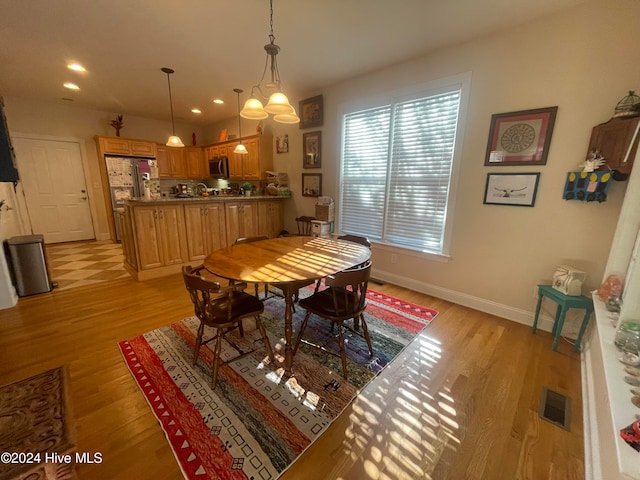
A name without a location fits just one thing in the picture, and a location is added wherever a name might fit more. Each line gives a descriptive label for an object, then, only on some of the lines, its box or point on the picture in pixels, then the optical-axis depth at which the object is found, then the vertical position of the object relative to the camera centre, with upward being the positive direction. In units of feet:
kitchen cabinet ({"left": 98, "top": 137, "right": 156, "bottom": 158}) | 17.19 +2.46
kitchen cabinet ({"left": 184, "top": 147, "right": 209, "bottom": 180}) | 21.15 +1.71
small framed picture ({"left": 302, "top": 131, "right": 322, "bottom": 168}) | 13.20 +1.95
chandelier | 6.59 +2.09
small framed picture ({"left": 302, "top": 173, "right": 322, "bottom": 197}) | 13.66 +0.12
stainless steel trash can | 9.47 -3.16
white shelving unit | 3.25 -2.97
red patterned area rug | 4.17 -4.32
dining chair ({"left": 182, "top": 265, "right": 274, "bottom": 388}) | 5.12 -2.88
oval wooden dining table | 5.39 -1.86
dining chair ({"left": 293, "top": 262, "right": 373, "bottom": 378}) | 5.36 -2.81
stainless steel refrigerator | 17.87 +0.40
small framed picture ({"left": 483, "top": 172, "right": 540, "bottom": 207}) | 7.70 +0.07
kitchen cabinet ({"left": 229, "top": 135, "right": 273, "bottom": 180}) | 15.76 +1.77
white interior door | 15.89 -0.49
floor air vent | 4.87 -4.31
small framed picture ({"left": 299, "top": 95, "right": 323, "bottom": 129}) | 12.81 +3.78
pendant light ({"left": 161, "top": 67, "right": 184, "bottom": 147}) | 12.42 +2.03
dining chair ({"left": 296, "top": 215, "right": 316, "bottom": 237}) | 14.20 -2.23
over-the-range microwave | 18.71 +1.26
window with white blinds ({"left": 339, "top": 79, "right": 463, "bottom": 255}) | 9.36 +0.81
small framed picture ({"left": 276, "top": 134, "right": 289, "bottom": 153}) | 14.98 +2.49
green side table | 6.64 -2.92
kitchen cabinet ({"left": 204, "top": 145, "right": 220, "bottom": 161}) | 19.56 +2.49
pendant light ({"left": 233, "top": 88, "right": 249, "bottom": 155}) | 13.15 +2.13
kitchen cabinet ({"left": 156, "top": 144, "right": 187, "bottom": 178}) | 19.81 +1.70
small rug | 3.90 -4.38
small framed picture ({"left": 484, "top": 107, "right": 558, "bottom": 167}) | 7.32 +1.61
